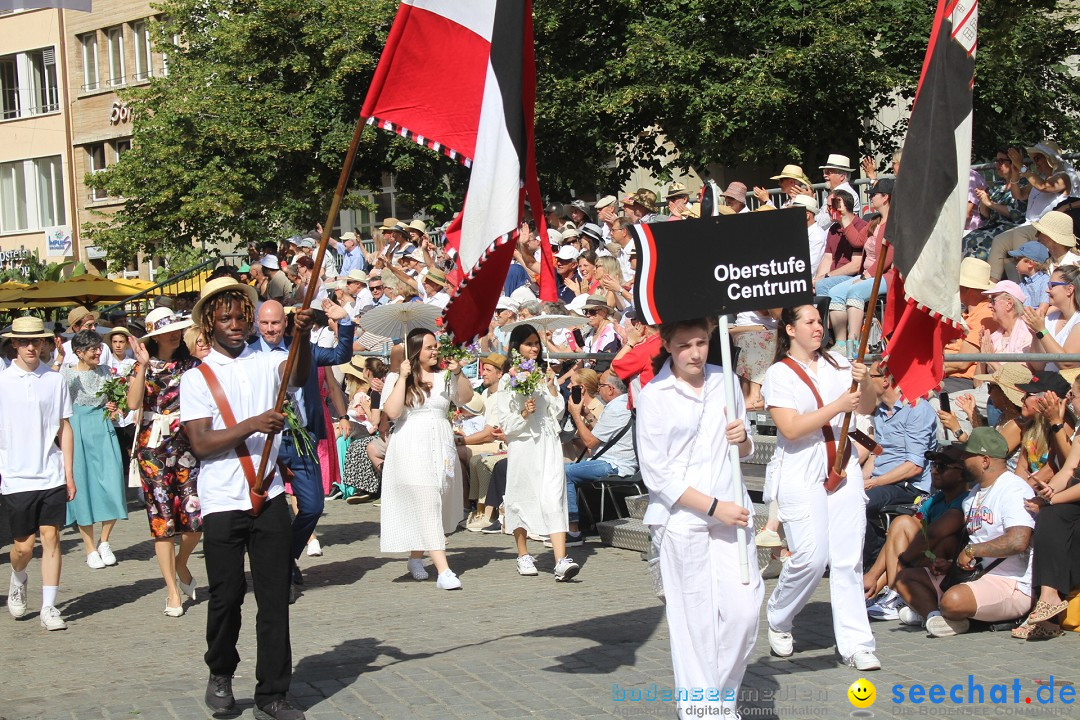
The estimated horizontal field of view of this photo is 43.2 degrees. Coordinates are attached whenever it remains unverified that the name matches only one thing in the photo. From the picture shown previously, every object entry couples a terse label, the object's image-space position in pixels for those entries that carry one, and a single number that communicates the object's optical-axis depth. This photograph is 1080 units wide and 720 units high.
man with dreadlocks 6.90
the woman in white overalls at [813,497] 7.55
